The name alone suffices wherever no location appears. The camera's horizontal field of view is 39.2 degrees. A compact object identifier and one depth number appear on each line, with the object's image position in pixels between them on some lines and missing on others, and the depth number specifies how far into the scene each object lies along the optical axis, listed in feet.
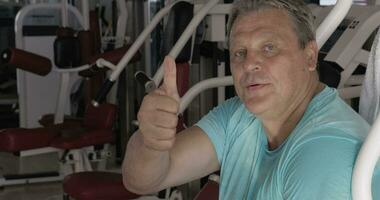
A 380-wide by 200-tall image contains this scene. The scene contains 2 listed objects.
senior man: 3.13
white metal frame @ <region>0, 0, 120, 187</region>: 11.10
